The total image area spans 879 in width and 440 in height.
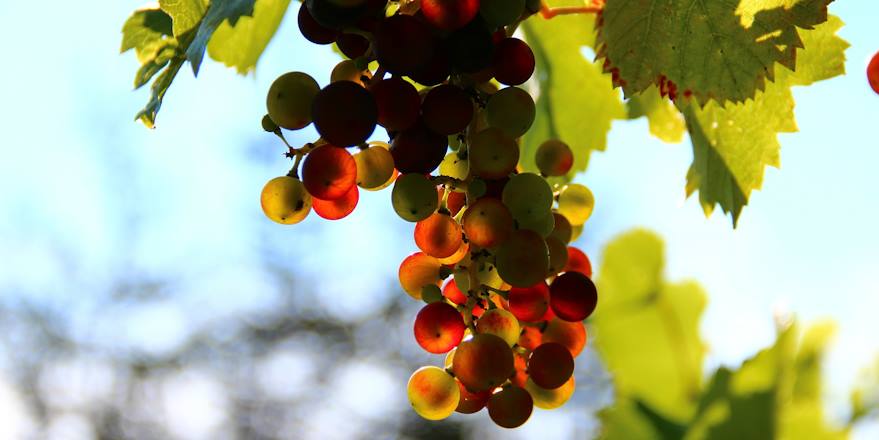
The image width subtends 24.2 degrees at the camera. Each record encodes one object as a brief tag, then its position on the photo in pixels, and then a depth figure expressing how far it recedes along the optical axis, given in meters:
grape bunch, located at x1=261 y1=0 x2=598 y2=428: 0.49
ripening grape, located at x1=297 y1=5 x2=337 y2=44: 0.50
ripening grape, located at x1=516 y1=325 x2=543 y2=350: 0.53
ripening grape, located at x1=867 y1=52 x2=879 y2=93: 0.52
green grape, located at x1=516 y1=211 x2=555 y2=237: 0.51
